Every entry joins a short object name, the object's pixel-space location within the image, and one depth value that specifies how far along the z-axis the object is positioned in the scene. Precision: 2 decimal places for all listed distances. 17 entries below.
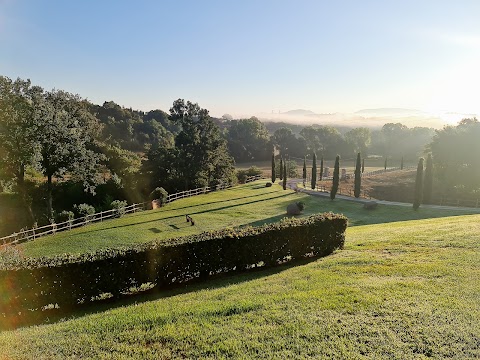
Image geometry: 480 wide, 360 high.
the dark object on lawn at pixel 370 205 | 31.14
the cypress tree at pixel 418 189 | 29.87
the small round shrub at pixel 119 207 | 30.34
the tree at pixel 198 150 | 48.06
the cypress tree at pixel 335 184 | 36.86
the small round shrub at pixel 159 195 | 36.09
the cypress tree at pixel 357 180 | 38.22
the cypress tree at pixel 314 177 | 45.89
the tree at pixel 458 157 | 40.34
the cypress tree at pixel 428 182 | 33.72
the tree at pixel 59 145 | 29.25
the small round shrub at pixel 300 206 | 30.32
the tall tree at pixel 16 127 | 27.50
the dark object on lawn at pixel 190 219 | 26.54
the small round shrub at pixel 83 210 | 29.06
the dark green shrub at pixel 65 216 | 27.18
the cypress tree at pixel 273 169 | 54.73
